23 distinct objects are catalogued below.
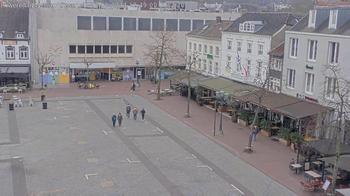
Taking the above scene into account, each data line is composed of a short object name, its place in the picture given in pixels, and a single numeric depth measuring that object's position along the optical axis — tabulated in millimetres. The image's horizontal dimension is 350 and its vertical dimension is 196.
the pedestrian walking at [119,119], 39656
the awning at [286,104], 34156
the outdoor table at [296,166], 28188
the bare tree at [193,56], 60225
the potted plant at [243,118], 41238
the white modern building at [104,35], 63594
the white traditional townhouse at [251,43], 44188
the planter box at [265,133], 37497
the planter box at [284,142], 34875
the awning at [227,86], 43884
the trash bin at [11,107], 45688
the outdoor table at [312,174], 26734
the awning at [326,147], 28406
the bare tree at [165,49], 67500
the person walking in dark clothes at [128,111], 43375
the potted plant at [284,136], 34875
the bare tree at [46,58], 61062
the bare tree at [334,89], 31095
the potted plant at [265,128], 37594
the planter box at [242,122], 41250
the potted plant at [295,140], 33222
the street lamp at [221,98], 45938
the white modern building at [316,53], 33188
